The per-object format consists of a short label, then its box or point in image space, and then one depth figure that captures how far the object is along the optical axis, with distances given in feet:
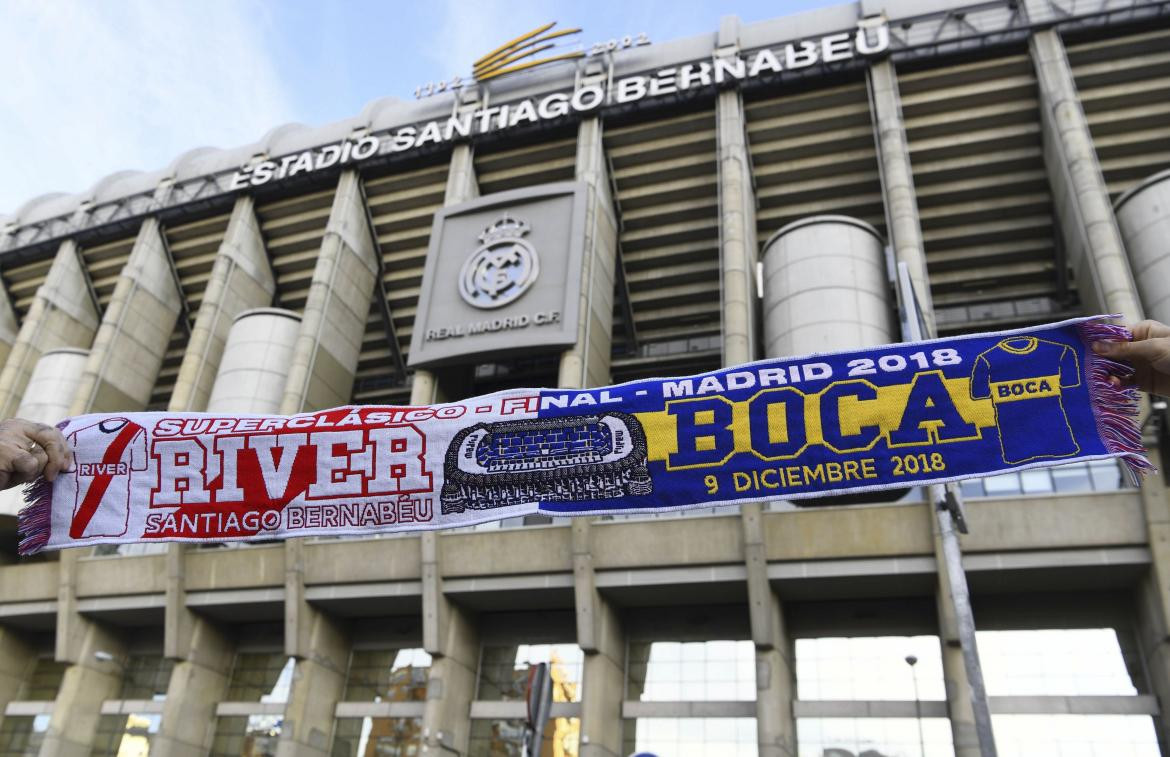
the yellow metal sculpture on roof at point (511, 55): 118.73
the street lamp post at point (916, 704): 77.87
